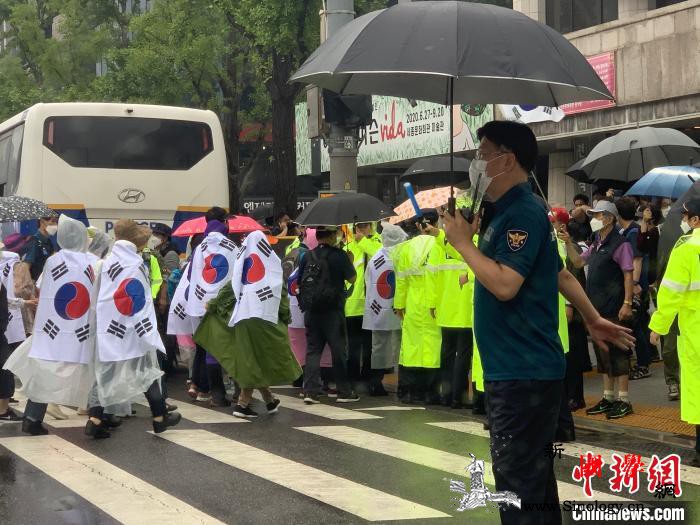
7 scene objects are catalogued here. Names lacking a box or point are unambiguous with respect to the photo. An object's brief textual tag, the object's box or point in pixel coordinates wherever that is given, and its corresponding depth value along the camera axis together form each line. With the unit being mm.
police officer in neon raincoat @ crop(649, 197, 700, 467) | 8398
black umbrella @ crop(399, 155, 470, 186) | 15500
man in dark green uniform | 4734
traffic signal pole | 15406
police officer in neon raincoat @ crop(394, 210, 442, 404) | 12281
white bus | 17688
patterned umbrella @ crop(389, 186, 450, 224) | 12758
